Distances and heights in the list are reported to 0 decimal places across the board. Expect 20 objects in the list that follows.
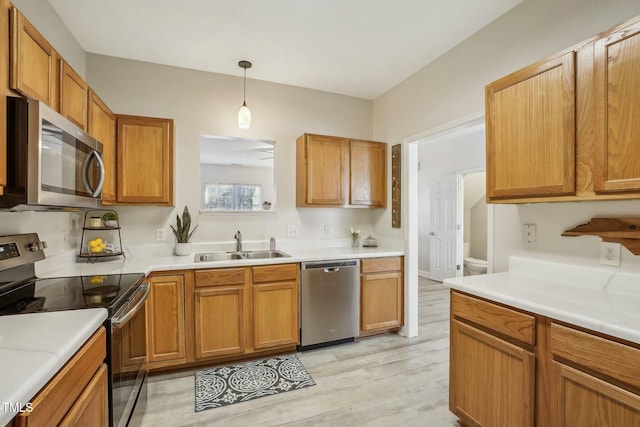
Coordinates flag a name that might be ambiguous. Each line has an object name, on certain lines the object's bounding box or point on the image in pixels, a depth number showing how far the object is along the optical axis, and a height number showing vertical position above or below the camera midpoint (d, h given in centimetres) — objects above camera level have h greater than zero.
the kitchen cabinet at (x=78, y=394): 78 -57
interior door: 512 -23
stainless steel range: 129 -40
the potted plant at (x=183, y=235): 276 -19
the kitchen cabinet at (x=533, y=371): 108 -69
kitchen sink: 288 -41
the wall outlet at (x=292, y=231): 331 -18
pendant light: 272 +93
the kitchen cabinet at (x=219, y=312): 240 -82
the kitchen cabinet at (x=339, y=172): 308 +47
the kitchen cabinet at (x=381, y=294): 295 -82
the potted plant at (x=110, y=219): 252 -4
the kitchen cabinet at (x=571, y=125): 127 +46
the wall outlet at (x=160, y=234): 281 -19
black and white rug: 206 -129
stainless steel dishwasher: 271 -83
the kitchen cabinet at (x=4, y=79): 117 +56
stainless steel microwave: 120 +26
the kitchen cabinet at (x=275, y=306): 255 -81
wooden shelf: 143 -8
